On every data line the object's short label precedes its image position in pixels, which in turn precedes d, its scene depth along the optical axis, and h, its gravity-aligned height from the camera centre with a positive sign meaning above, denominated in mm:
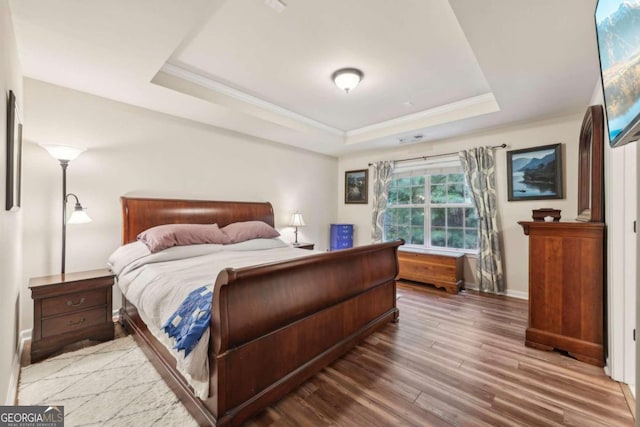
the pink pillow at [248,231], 3404 -227
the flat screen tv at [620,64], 904 +582
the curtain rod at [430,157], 3917 +994
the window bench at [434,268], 3955 -824
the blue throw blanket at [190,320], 1366 -585
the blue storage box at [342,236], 5371 -434
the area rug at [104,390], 1559 -1178
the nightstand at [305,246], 4359 -520
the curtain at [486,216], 3836 -16
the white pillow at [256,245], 3213 -392
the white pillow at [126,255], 2549 -404
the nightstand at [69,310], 2121 -814
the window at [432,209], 4355 +100
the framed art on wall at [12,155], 1522 +347
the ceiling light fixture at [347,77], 2688 +1379
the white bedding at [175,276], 1424 -475
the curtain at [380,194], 5035 +386
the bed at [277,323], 1424 -774
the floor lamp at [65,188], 2355 +237
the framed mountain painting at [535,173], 3459 +568
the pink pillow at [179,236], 2658 -238
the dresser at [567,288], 2129 -609
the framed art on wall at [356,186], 5453 +592
